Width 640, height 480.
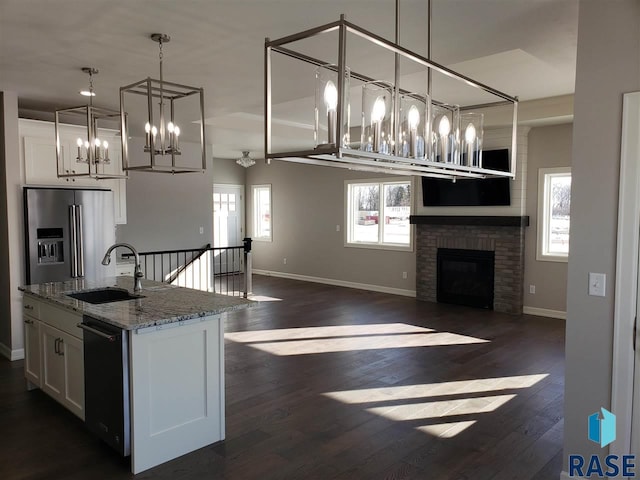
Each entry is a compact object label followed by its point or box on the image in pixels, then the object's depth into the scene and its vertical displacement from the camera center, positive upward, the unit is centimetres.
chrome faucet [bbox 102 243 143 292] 372 -48
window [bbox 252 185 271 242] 1149 +2
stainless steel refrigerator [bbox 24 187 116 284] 488 -20
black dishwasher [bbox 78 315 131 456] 283 -103
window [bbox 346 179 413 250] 876 +1
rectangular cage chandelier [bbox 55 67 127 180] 368 +64
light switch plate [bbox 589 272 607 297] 254 -36
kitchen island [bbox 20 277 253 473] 285 -95
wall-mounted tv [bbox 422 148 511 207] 710 +38
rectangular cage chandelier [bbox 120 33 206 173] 312 +92
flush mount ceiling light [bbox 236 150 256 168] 992 +109
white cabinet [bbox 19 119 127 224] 493 +63
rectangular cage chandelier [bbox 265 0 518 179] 159 +35
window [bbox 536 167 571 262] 681 +1
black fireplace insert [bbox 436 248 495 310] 741 -98
